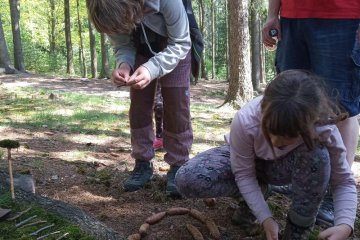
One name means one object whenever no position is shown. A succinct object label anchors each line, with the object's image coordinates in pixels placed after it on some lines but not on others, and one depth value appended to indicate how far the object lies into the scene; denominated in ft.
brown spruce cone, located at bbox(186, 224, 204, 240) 6.93
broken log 5.85
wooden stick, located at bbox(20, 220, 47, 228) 5.67
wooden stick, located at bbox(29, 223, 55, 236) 5.37
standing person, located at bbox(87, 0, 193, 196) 7.68
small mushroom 6.09
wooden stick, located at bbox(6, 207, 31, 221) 5.84
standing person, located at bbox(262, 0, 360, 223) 7.35
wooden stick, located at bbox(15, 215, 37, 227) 5.67
